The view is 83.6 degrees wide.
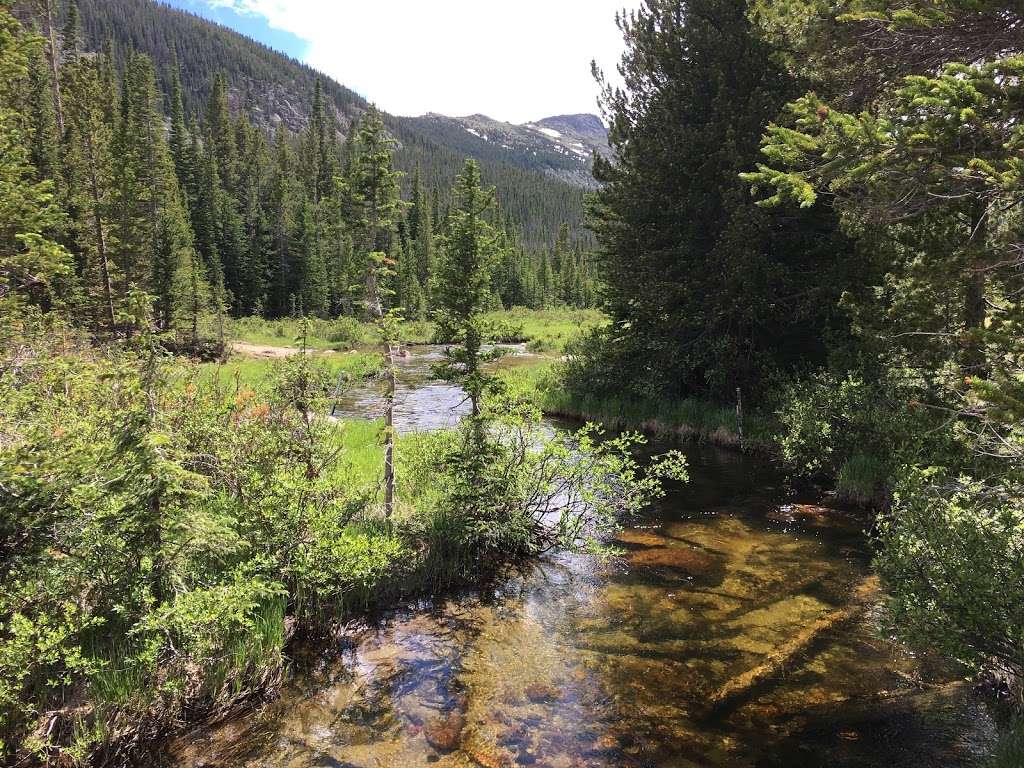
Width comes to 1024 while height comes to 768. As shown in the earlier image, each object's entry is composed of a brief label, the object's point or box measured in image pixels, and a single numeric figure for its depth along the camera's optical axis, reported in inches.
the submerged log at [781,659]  268.7
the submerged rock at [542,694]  272.8
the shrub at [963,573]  202.5
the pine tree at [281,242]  2999.5
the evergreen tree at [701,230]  698.2
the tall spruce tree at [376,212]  386.9
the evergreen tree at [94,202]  1439.5
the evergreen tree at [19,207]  443.2
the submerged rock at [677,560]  408.7
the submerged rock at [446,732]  243.8
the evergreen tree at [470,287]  402.9
